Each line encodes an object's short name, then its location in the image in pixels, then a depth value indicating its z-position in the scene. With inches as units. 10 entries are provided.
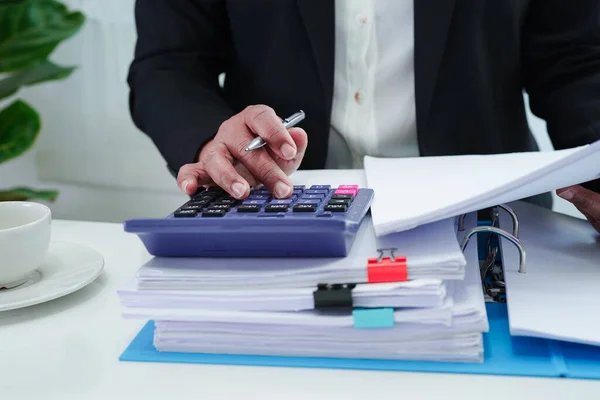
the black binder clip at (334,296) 18.1
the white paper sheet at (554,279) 18.4
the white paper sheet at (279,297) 18.0
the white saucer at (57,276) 23.5
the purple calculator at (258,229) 18.8
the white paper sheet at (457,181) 18.9
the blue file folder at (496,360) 17.9
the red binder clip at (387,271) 18.2
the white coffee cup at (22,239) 23.1
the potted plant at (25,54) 55.0
